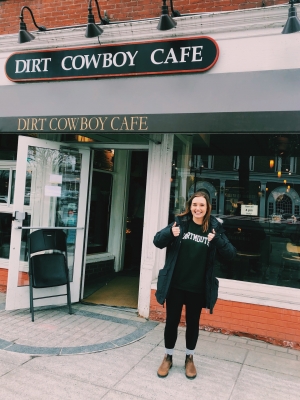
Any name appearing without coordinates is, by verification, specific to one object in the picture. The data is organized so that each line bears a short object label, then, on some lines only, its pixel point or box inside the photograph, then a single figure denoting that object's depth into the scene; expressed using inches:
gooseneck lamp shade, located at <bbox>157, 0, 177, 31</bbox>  167.6
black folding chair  190.1
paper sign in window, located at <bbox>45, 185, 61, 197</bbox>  206.7
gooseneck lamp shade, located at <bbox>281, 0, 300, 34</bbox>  150.1
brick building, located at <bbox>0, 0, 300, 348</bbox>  165.9
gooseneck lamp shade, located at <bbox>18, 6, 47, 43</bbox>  190.5
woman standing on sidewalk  128.3
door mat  218.0
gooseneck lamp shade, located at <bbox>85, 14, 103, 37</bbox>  180.2
